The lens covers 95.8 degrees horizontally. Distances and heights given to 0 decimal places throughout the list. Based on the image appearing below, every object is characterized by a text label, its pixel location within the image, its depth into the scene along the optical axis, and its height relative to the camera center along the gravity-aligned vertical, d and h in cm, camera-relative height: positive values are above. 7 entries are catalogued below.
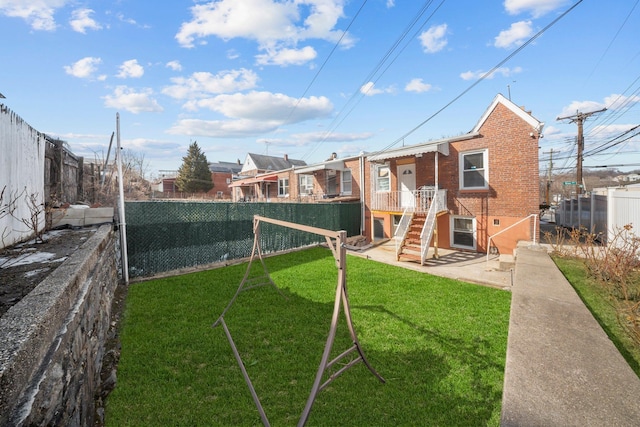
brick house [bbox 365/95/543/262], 1002 +68
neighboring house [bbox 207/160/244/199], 4246 +388
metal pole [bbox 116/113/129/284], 658 -58
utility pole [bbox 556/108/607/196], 1933 +433
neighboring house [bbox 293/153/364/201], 1548 +147
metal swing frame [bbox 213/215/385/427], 230 -108
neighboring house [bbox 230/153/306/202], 2184 +205
